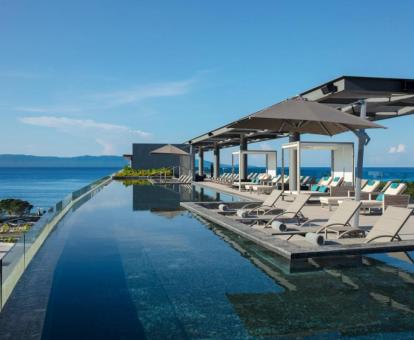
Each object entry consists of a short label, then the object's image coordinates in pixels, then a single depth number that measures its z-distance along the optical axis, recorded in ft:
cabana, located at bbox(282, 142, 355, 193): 47.96
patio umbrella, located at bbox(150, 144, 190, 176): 90.99
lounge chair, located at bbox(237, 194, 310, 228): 29.53
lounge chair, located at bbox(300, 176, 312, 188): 59.31
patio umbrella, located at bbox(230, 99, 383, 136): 23.79
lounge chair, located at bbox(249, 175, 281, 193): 58.26
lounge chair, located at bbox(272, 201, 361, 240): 23.24
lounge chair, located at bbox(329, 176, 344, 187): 49.44
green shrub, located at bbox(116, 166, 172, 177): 110.32
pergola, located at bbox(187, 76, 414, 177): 31.24
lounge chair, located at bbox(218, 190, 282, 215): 33.36
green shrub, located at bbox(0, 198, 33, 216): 126.11
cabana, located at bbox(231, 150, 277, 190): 75.68
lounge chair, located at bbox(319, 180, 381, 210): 38.37
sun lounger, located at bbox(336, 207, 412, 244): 20.99
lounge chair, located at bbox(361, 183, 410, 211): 34.09
